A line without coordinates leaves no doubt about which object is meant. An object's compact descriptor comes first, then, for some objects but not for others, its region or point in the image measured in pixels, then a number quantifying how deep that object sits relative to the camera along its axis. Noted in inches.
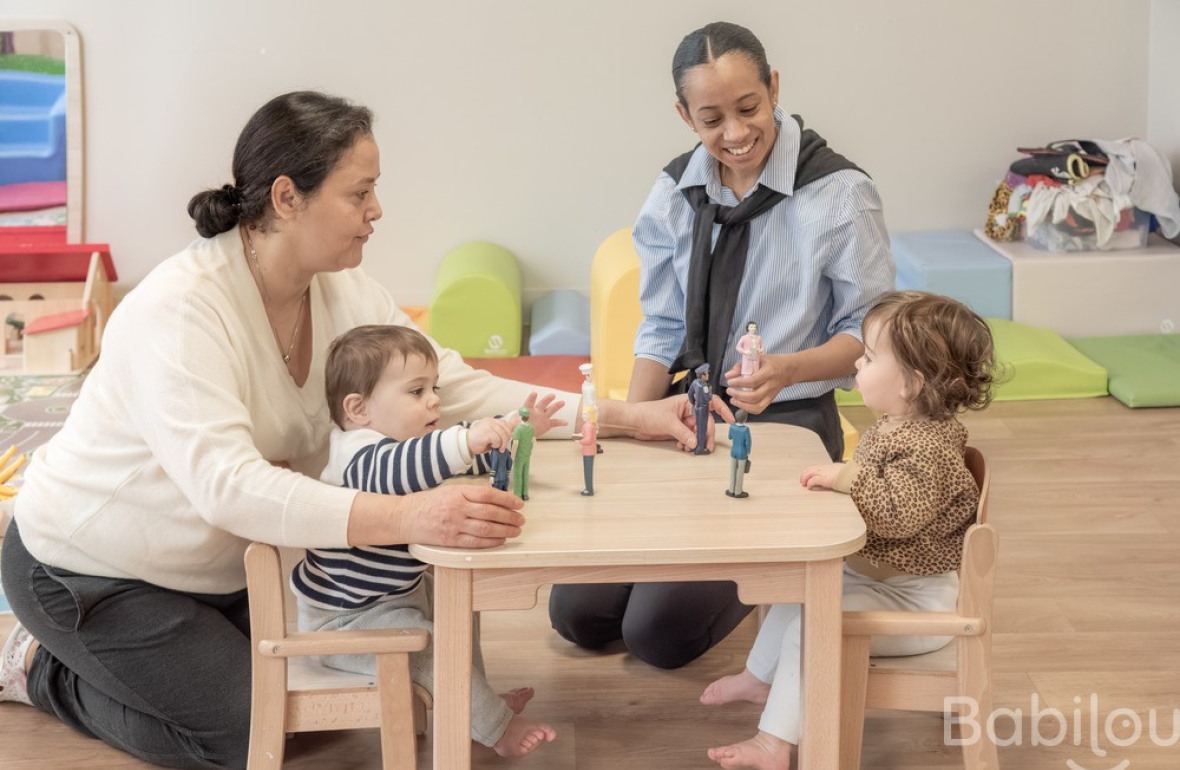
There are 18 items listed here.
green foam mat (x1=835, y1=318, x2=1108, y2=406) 174.2
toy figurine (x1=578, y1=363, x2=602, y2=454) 86.8
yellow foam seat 159.6
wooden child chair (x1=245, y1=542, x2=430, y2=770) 85.6
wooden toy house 188.1
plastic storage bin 187.8
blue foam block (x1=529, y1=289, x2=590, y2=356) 188.5
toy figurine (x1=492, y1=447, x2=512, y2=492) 85.2
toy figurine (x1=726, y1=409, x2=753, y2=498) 84.9
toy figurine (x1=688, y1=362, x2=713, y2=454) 93.5
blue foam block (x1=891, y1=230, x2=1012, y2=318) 185.9
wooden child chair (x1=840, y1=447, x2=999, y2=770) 85.0
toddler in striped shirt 90.7
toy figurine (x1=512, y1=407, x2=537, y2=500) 84.8
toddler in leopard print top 87.7
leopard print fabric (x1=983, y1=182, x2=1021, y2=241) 193.5
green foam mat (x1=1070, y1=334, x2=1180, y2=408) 169.9
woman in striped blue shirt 108.0
